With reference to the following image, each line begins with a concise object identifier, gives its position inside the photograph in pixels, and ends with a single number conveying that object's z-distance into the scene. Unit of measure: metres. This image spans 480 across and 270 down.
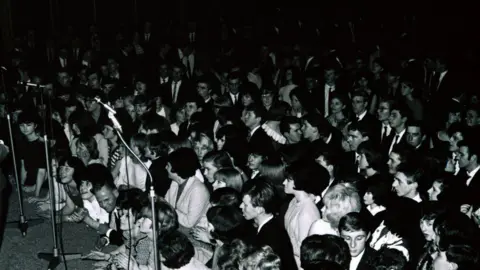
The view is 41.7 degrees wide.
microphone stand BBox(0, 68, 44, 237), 5.62
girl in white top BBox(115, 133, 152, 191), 6.16
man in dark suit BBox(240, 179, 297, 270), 4.38
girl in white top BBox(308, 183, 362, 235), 4.46
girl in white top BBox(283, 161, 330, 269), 4.64
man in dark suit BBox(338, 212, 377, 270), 4.16
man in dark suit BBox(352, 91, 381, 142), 7.53
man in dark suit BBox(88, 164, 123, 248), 5.35
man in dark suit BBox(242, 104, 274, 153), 6.96
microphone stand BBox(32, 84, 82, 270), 5.08
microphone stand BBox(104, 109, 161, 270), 3.64
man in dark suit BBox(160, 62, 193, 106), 9.65
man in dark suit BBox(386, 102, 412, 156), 6.94
